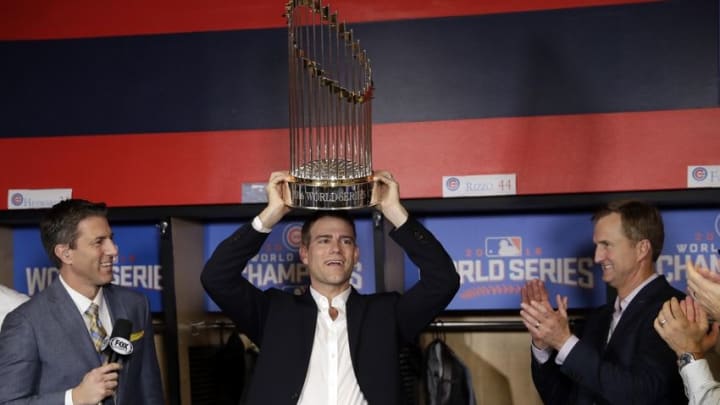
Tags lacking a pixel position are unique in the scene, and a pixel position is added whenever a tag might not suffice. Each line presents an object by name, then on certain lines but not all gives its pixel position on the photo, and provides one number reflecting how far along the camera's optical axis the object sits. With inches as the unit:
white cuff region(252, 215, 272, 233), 114.9
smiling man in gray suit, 107.7
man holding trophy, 113.0
